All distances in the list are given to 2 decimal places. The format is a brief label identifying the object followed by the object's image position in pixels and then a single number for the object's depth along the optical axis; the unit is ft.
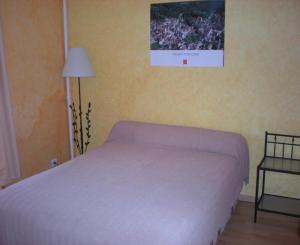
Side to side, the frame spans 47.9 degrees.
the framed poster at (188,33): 10.52
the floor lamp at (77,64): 11.51
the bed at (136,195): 6.04
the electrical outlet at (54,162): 12.92
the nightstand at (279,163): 9.53
